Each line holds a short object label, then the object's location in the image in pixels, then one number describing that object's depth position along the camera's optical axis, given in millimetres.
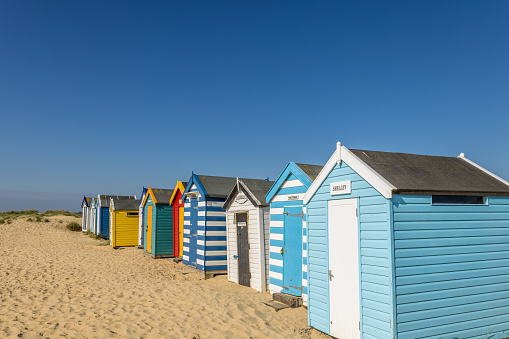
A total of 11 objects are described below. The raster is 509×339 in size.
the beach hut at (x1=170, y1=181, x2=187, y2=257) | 16820
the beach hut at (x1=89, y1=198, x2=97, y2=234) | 31328
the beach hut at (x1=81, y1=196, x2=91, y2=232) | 35656
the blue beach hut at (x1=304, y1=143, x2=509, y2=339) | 5383
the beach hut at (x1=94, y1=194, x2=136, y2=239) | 28109
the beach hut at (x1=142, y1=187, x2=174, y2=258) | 17906
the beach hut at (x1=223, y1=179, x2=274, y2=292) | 10664
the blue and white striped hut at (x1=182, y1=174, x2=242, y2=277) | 13055
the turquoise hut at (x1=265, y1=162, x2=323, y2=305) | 8898
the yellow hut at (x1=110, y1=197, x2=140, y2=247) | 22312
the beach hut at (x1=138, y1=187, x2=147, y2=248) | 21058
